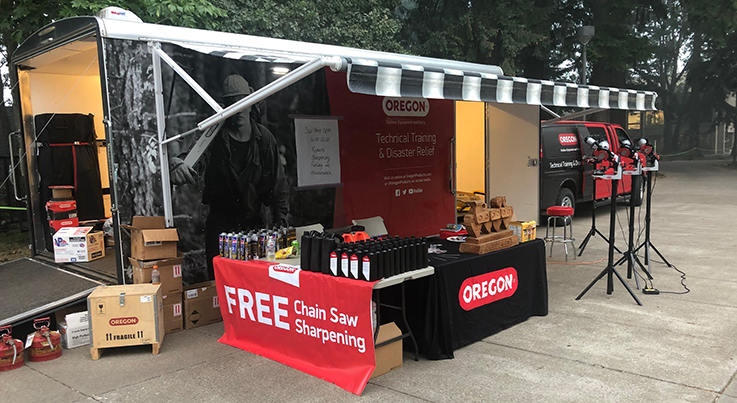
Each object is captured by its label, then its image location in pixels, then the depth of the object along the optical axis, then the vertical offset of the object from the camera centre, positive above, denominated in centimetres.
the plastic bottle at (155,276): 502 -105
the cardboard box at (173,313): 512 -143
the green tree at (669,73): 3331 +465
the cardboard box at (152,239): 496 -71
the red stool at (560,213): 775 -91
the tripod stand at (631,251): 576 -117
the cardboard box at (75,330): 487 -149
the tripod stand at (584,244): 781 -137
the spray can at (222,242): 499 -75
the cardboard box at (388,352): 398 -146
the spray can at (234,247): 488 -78
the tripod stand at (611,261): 557 -121
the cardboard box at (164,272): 500 -103
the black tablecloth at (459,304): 432 -127
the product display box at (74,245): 629 -93
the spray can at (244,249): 484 -80
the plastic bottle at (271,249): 475 -79
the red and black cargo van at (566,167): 1036 -35
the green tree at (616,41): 1741 +332
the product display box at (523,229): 532 -77
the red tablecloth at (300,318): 380 -124
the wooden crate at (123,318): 457 -130
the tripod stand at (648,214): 606 -79
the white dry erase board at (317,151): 641 +5
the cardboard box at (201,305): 530 -142
